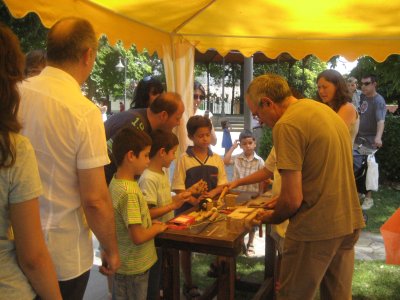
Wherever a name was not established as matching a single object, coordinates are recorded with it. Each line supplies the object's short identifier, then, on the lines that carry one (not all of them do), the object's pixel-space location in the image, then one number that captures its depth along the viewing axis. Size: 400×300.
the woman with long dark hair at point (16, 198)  1.14
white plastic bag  5.95
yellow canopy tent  3.29
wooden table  2.21
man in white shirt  1.61
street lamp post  24.72
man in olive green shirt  2.06
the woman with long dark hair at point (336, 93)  4.02
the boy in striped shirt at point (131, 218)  2.20
